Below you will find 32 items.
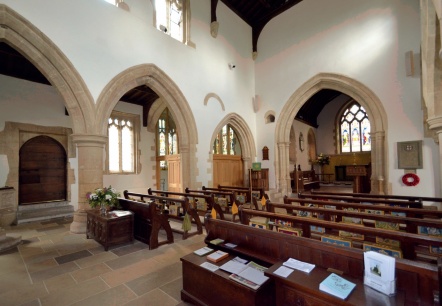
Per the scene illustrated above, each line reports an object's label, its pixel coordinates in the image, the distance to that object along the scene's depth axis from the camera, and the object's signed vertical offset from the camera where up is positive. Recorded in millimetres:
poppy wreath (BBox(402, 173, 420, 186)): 5755 -584
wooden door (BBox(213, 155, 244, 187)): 8000 -411
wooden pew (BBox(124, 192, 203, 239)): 3965 -1080
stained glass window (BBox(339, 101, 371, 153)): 12617 +1613
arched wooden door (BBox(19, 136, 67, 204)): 6012 -238
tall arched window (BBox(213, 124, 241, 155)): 8805 +672
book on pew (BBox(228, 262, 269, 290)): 1619 -891
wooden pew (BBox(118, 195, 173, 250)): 3518 -1021
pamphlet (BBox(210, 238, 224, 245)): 2305 -847
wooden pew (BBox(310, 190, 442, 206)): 3700 -720
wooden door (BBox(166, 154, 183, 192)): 8008 -456
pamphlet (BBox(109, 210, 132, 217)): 3710 -885
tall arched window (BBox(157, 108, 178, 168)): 9102 +1022
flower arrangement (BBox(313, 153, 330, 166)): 13516 -119
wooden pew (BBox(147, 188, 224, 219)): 4594 -977
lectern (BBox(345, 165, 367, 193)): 6901 -510
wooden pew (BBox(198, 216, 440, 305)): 1272 -771
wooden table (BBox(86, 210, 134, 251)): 3500 -1094
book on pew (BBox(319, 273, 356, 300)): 1309 -784
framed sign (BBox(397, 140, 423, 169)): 5761 +63
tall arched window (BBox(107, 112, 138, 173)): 7863 +675
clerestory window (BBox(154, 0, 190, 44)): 6336 +4198
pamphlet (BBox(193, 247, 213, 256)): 2189 -909
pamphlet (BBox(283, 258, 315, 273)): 1617 -797
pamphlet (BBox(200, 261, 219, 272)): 1875 -910
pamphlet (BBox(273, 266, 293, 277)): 1562 -804
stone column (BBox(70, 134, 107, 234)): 4492 -137
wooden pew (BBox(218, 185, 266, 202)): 5503 -836
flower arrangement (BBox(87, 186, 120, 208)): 3760 -608
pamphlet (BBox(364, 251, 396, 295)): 1266 -678
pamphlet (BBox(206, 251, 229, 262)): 2020 -886
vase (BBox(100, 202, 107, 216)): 3815 -813
